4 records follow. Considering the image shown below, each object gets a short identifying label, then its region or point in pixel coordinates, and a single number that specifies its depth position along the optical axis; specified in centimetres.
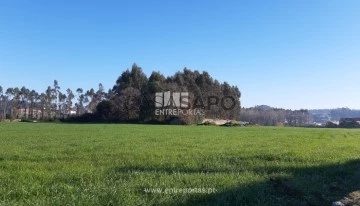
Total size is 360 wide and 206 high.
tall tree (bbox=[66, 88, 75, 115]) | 14362
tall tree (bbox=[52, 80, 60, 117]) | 13688
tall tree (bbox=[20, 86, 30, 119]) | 13310
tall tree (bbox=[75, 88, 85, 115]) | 14475
